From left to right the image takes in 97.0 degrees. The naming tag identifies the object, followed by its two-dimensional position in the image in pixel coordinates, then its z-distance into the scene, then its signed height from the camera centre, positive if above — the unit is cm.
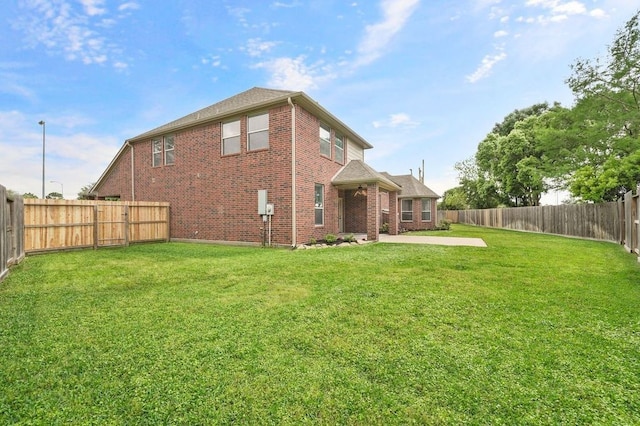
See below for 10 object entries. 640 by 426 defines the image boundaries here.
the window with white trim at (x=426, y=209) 2077 +25
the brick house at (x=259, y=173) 1034 +171
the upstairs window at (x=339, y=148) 1363 +318
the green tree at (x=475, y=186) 3005 +294
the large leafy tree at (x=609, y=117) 1377 +511
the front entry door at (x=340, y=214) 1473 -8
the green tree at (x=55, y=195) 3961 +288
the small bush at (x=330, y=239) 1079 -99
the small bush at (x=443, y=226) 1998 -98
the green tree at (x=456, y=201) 3572 +144
